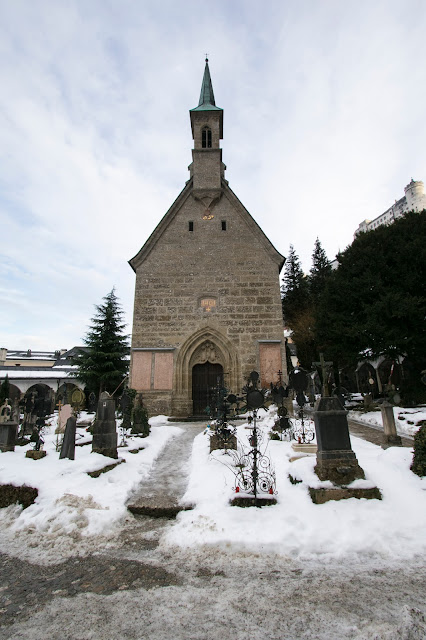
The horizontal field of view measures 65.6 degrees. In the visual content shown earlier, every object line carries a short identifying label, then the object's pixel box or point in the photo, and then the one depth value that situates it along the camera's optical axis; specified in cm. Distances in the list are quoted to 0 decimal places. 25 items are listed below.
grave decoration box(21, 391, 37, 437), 1034
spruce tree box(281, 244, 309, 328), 3600
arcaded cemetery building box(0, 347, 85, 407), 3300
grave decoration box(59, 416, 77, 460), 667
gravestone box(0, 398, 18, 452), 760
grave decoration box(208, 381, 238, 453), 798
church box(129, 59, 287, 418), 1527
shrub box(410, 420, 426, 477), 506
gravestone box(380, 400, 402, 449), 833
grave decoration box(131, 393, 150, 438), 1027
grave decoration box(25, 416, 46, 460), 675
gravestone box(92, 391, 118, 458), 702
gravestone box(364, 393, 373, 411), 1708
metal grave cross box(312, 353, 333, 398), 820
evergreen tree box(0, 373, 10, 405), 2883
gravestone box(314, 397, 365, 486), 495
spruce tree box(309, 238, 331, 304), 3666
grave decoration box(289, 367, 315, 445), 883
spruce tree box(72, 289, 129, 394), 2333
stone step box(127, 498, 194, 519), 486
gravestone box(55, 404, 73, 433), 906
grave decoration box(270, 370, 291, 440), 826
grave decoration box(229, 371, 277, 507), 468
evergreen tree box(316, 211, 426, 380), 1606
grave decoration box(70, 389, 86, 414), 1035
